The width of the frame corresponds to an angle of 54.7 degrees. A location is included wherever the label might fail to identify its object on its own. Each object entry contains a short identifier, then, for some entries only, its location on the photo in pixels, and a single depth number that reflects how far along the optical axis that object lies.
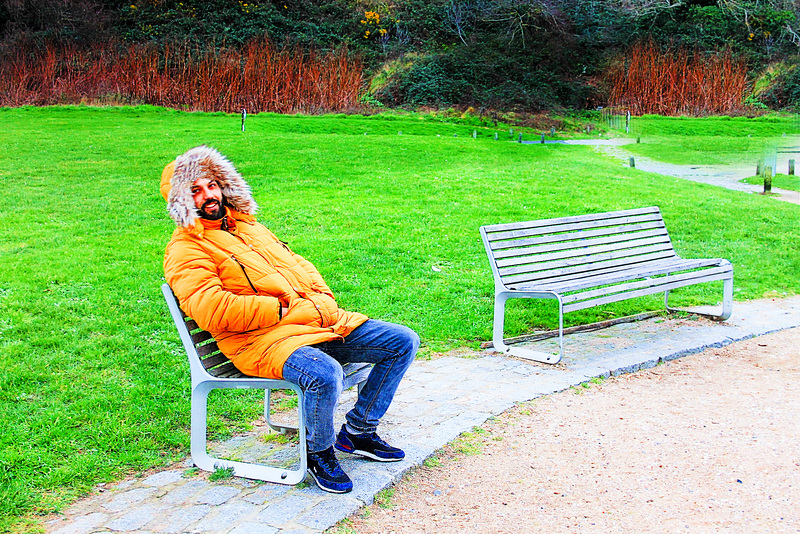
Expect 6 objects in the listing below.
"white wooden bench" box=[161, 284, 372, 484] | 3.56
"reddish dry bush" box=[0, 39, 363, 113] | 27.14
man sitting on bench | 3.51
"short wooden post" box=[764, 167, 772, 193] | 16.10
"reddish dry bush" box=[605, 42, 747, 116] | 31.69
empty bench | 5.85
